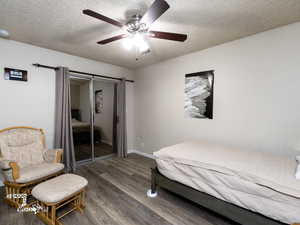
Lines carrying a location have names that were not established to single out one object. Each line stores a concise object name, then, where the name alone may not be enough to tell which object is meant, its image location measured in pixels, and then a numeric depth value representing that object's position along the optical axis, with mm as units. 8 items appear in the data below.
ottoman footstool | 1510
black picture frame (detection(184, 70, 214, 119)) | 2787
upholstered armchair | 1829
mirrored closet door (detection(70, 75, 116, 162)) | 3334
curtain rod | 2673
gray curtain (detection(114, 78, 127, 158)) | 3863
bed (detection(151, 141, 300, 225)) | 1241
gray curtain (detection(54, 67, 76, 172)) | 2836
